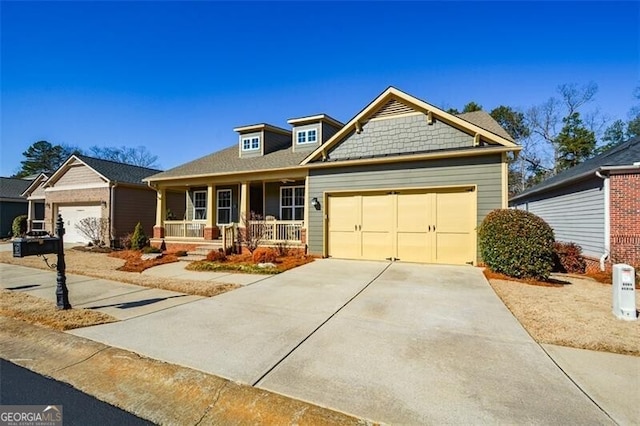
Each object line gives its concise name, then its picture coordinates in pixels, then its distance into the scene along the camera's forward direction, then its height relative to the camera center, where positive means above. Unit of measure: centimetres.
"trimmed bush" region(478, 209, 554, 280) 793 -72
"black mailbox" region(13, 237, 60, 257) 516 -57
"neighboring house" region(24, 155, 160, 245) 1739 +100
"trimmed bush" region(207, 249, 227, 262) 1182 -162
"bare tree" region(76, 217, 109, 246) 1698 -85
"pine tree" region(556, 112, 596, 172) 2845 +704
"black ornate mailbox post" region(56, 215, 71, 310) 555 -120
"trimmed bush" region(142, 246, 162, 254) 1414 -165
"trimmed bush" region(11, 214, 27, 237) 2150 -84
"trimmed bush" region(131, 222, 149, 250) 1555 -131
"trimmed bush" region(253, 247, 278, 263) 1106 -150
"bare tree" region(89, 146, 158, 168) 5031 +974
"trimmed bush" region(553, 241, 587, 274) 1013 -139
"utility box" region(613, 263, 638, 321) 504 -125
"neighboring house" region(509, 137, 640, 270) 897 +30
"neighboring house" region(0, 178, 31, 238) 2334 +61
